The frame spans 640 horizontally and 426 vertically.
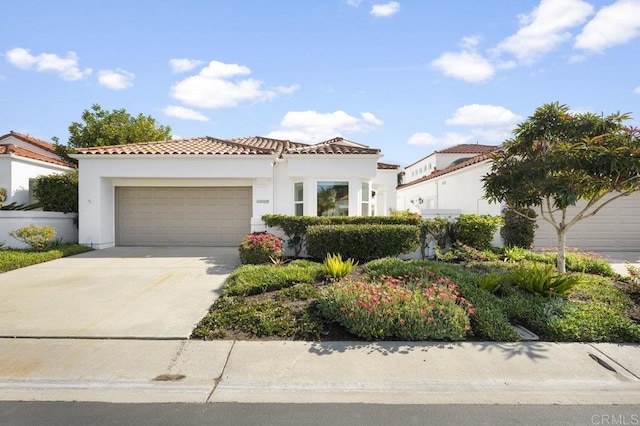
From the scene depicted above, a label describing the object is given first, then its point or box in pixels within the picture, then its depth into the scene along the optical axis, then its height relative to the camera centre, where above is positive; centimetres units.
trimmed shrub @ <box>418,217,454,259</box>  1096 -66
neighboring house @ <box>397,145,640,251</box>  1338 -11
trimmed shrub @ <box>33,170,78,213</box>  1371 +74
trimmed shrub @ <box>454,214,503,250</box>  1099 -55
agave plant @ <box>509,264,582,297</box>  632 -125
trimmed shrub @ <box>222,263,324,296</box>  699 -136
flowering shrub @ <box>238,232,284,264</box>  958 -101
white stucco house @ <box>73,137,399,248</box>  1295 +83
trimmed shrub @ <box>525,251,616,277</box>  887 -130
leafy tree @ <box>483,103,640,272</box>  644 +90
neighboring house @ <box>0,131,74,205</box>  1420 +175
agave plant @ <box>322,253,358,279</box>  753 -118
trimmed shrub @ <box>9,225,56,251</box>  1130 -76
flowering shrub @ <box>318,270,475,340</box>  501 -143
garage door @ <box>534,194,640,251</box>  1371 -67
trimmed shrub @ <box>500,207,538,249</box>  1199 -65
